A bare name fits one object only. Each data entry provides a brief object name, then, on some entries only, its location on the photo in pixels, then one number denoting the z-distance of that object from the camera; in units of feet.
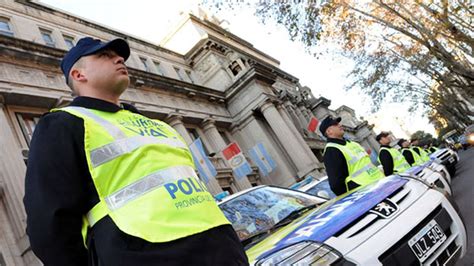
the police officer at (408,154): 32.55
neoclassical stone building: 33.63
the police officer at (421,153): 38.39
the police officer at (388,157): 21.70
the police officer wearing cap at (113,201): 4.60
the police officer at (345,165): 15.25
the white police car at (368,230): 7.54
